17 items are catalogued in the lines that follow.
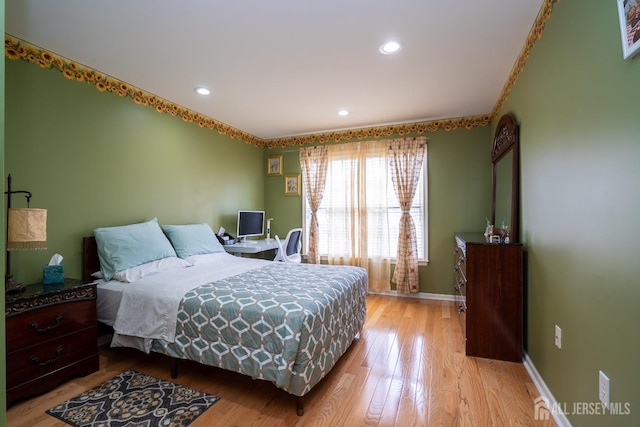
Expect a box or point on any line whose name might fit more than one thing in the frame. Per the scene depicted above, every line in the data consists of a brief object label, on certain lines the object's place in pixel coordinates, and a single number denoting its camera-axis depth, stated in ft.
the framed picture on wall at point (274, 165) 16.74
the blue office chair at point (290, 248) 13.19
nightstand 5.96
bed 5.76
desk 12.59
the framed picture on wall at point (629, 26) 3.39
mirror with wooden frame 8.37
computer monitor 13.83
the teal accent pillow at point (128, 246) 8.20
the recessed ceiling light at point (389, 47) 7.39
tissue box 7.20
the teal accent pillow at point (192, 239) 10.30
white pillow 7.98
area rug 5.62
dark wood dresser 7.80
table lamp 5.99
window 13.97
